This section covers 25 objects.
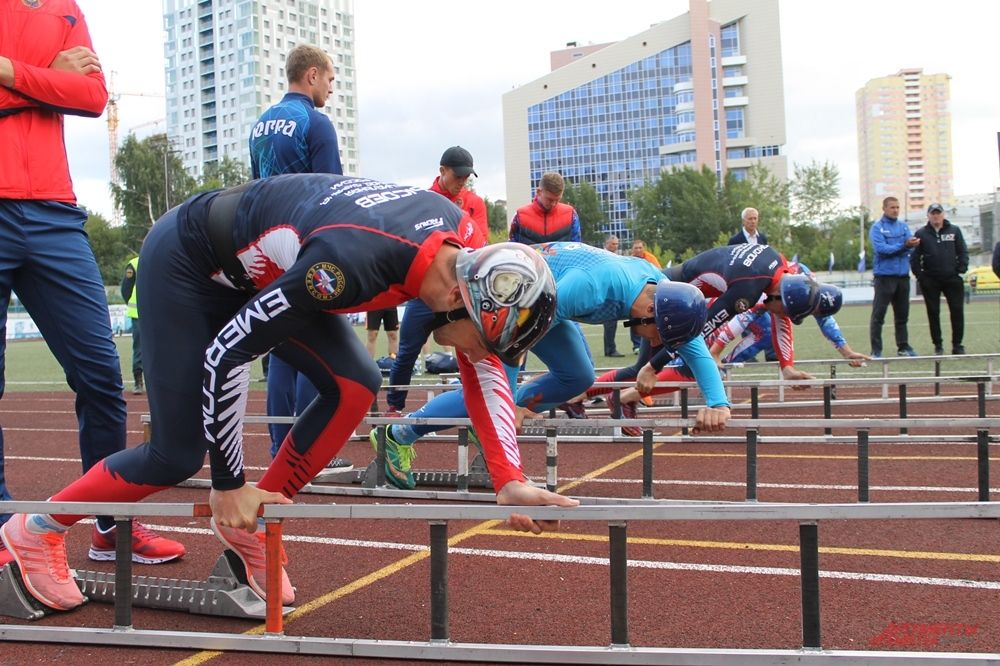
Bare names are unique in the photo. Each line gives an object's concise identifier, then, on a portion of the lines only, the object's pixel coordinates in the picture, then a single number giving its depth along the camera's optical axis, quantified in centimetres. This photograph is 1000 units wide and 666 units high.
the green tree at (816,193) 9269
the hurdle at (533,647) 290
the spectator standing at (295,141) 544
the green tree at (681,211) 9344
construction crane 15325
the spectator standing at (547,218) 917
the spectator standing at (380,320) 1270
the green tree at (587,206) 10988
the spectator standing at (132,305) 1301
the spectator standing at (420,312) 734
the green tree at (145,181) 8169
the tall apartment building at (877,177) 19425
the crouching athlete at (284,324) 294
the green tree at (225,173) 10282
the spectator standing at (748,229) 1378
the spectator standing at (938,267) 1432
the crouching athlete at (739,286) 802
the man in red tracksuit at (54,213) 396
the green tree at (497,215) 12785
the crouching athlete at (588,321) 542
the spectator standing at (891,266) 1412
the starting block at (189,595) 372
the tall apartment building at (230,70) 15800
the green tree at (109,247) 8950
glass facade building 12506
